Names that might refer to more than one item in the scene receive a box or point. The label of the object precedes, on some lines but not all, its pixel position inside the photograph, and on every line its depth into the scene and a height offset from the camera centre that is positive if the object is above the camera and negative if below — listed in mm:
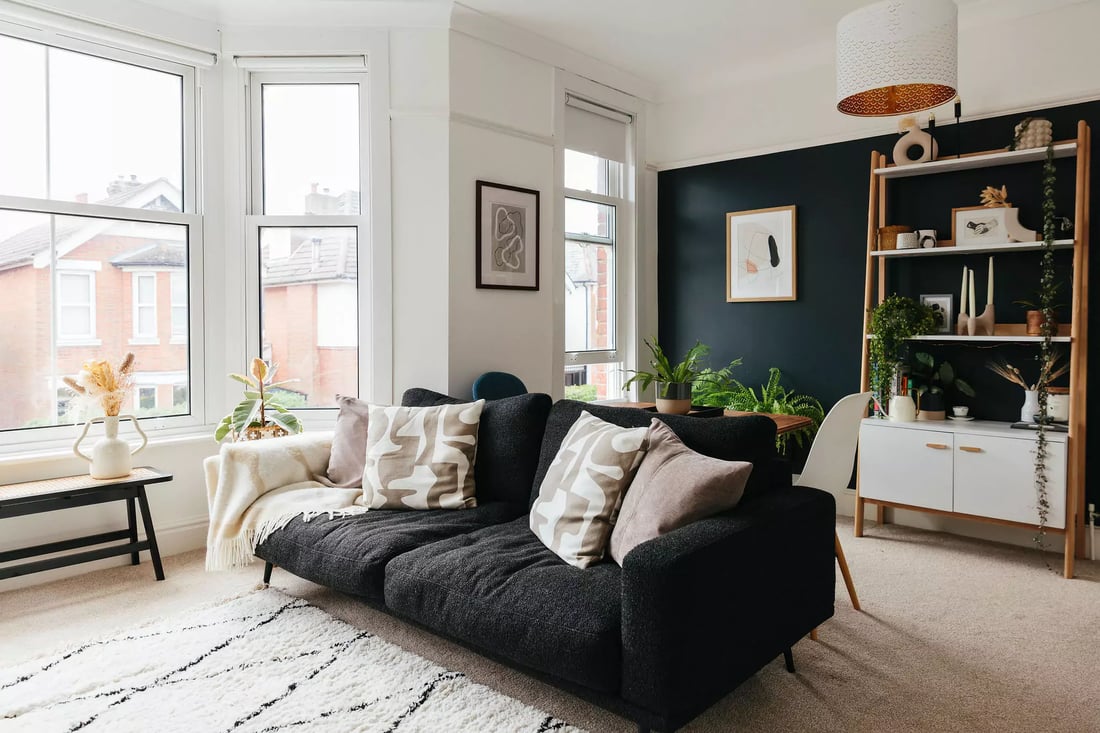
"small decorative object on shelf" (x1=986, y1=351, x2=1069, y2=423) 3631 -164
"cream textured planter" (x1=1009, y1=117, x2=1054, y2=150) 3668 +1060
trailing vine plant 3598 +250
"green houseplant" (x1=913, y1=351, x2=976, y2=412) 4066 -200
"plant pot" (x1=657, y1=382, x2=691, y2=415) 3566 -263
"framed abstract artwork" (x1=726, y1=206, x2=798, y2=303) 4797 +598
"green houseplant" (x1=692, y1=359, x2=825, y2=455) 4660 -358
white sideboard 3549 -638
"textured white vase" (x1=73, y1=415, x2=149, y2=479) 3328 -501
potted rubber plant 3633 -364
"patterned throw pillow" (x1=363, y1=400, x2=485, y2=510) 2998 -474
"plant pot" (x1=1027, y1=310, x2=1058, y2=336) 3714 +116
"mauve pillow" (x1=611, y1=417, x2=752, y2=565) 2148 -447
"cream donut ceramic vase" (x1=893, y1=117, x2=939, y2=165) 4051 +1118
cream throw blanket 2988 -636
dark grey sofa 1819 -706
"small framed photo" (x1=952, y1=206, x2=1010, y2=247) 3863 +637
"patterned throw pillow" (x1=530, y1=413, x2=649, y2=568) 2348 -490
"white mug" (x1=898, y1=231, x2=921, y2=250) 4098 +579
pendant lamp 2428 +1002
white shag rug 2127 -1080
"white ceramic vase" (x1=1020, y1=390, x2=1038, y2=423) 3764 -318
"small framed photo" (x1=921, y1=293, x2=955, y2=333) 4105 +185
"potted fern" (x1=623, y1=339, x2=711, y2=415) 3570 -209
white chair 2830 -405
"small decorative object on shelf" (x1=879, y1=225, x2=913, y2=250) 4164 +624
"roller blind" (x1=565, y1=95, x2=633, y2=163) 4836 +1466
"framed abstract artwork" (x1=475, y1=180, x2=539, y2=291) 4211 +635
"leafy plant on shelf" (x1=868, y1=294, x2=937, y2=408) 3990 +86
